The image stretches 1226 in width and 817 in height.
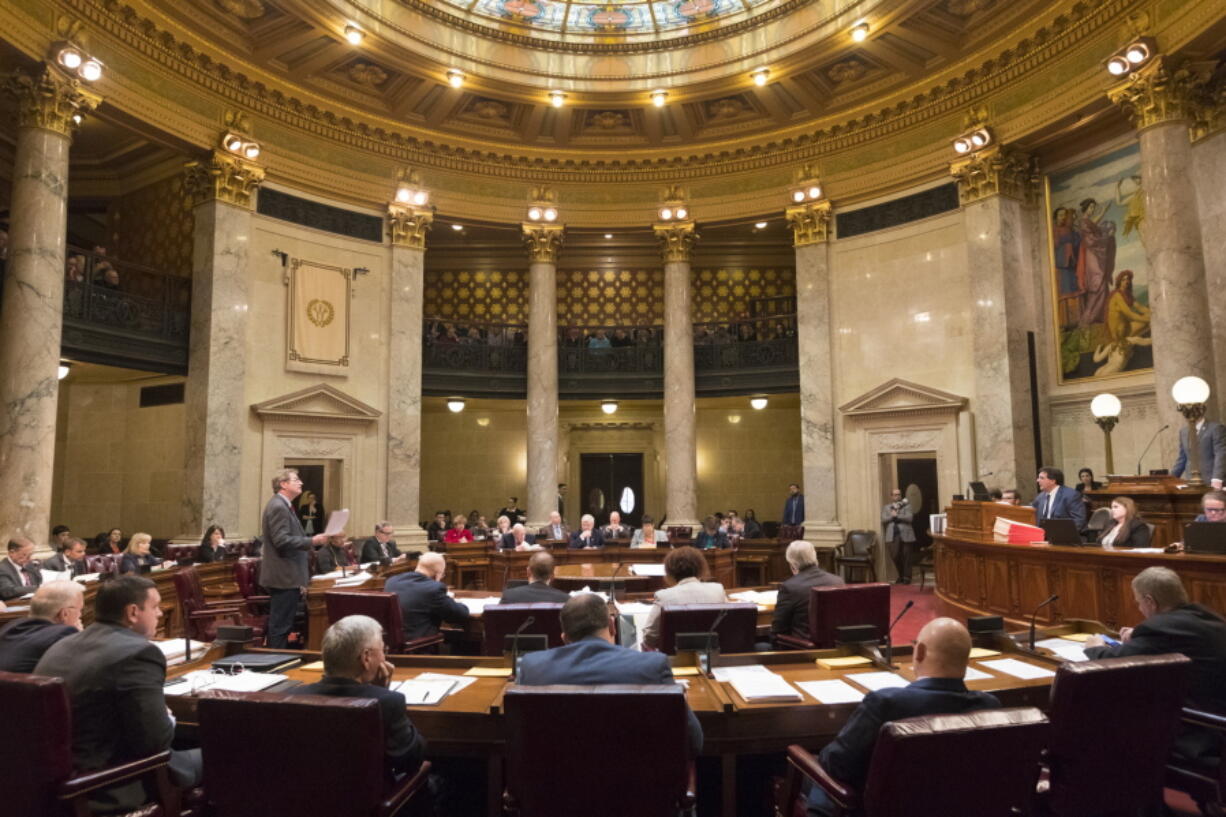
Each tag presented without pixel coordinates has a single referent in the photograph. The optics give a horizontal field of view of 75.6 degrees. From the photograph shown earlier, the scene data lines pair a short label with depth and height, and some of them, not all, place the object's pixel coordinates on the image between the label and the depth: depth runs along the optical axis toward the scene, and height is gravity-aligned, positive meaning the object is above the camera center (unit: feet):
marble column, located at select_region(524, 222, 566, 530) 50.60 +7.57
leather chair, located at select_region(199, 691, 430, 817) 8.29 -2.77
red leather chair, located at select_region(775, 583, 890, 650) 17.44 -2.74
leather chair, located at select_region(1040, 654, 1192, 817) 9.37 -2.95
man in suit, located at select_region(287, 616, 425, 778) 9.21 -2.27
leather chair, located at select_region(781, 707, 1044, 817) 7.72 -2.75
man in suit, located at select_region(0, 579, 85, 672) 10.93 -1.95
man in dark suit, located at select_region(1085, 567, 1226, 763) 11.25 -2.34
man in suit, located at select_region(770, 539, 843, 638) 18.38 -2.60
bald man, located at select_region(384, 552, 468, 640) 18.81 -2.81
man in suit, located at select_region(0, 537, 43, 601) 23.88 -2.59
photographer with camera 44.27 -2.62
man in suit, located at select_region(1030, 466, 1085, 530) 29.99 -0.61
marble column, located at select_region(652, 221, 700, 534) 51.42 +7.17
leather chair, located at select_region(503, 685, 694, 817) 8.36 -2.79
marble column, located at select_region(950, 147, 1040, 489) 40.86 +9.45
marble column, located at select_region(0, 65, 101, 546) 31.53 +7.67
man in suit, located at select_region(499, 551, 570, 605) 17.76 -2.30
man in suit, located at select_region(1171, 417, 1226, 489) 28.02 +1.22
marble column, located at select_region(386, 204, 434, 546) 47.24 +7.10
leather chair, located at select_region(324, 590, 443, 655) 17.51 -2.67
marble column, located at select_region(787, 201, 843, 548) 48.29 +7.26
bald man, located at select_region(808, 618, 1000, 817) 8.60 -2.36
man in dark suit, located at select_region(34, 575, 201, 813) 9.62 -2.58
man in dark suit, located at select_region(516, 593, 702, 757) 9.56 -2.21
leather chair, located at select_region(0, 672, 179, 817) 8.80 -2.92
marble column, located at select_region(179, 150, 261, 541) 39.70 +7.53
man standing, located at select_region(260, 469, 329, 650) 21.54 -1.84
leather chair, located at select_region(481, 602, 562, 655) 15.84 -2.73
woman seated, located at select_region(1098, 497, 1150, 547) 24.94 -1.43
